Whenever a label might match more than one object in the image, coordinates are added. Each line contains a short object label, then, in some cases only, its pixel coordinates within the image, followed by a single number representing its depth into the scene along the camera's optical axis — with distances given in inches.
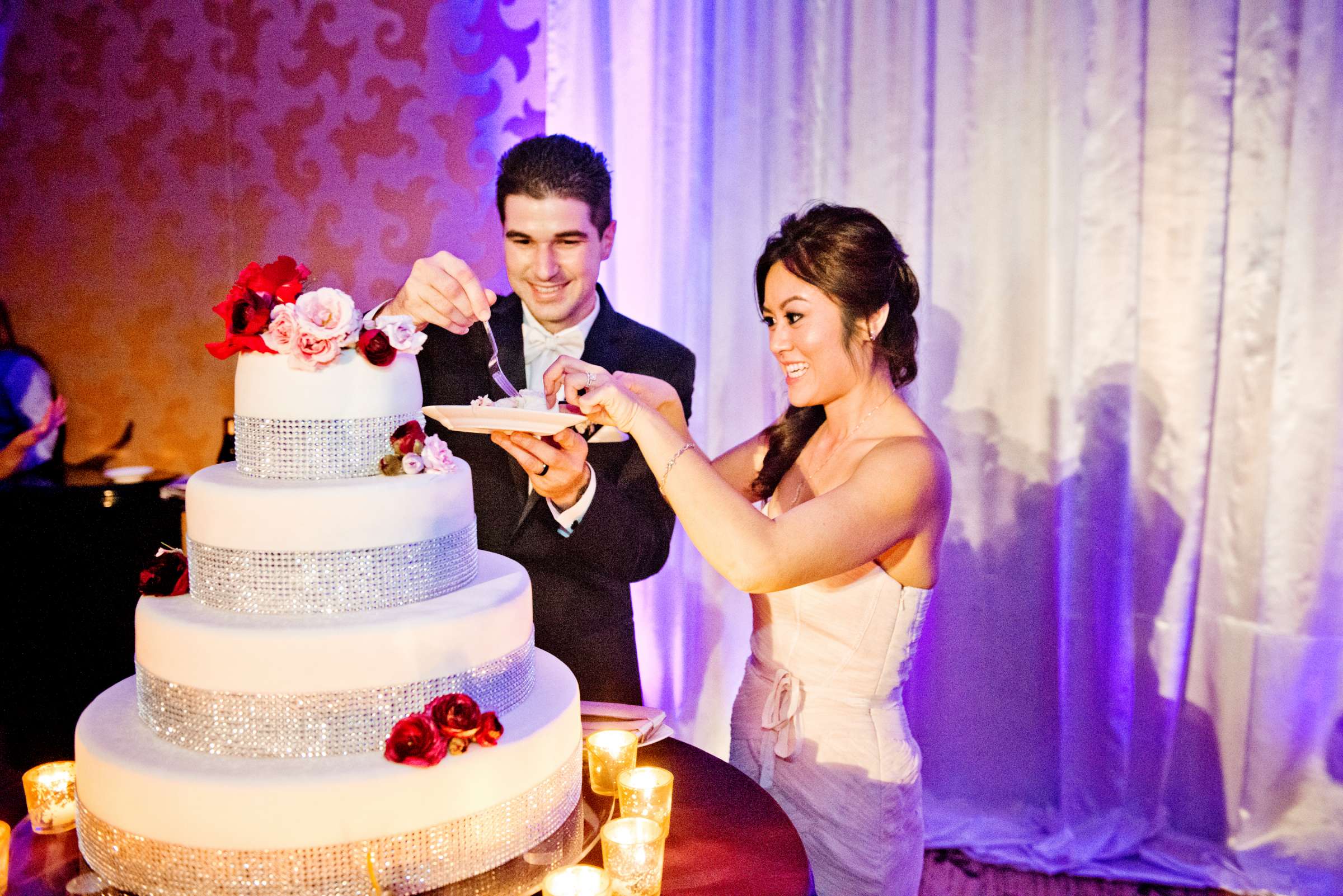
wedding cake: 51.9
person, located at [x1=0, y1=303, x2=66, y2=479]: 166.1
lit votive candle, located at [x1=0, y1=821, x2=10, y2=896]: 55.1
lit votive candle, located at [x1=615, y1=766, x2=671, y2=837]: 62.0
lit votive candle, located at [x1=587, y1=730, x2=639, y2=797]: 70.0
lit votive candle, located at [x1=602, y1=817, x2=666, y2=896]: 54.3
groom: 98.7
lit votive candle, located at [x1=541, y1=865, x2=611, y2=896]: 51.9
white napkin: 77.4
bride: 75.2
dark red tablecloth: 58.1
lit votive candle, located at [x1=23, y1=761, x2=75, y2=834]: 64.7
